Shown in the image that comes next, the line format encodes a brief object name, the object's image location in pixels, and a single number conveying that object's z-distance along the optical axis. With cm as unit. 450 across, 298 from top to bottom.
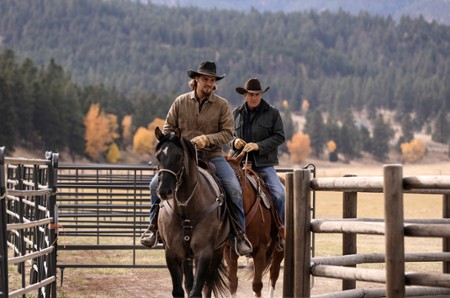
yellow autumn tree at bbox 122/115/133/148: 17550
